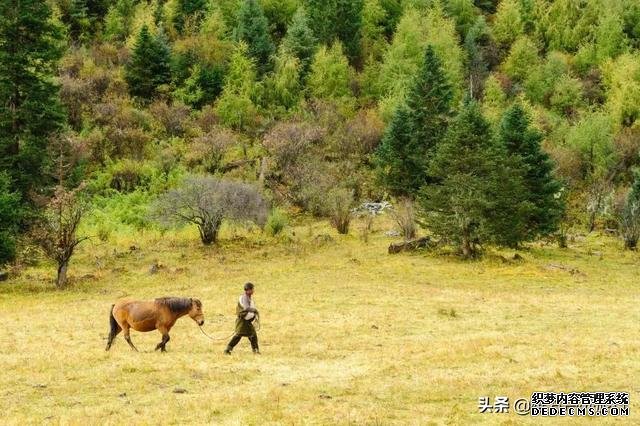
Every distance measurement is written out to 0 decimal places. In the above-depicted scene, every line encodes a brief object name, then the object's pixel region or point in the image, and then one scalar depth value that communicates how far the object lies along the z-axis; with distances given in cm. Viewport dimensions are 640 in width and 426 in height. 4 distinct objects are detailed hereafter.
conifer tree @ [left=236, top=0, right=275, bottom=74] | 7069
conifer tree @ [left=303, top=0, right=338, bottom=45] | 7881
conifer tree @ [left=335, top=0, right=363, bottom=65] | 8006
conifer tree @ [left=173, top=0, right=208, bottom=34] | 7838
